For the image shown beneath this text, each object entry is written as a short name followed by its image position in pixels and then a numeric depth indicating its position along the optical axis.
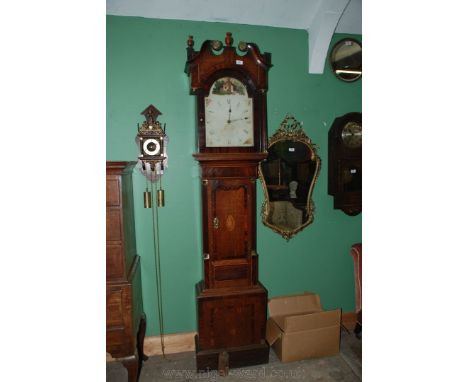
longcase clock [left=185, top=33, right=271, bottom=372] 2.53
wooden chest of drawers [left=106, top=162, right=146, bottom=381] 2.17
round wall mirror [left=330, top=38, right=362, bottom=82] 3.09
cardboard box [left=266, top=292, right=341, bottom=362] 2.68
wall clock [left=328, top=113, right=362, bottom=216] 3.01
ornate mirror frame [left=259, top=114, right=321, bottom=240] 2.98
